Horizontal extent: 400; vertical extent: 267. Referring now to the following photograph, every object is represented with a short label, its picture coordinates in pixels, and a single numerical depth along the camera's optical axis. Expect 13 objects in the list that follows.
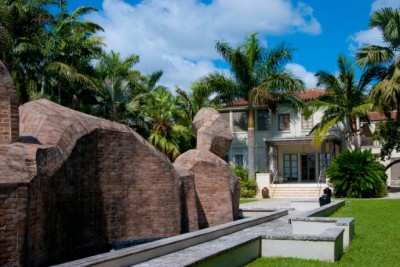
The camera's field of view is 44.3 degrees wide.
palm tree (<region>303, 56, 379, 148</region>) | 28.67
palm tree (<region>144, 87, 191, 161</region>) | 27.58
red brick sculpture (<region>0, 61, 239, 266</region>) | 6.46
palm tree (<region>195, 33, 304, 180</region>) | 29.12
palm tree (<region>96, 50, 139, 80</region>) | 28.23
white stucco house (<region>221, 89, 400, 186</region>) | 34.44
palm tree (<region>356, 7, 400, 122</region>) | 23.14
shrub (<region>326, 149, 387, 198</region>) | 25.23
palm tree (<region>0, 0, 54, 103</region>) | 22.34
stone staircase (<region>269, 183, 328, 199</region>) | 28.89
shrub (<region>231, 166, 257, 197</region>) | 29.12
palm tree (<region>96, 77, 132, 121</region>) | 26.83
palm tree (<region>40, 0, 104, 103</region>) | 23.58
